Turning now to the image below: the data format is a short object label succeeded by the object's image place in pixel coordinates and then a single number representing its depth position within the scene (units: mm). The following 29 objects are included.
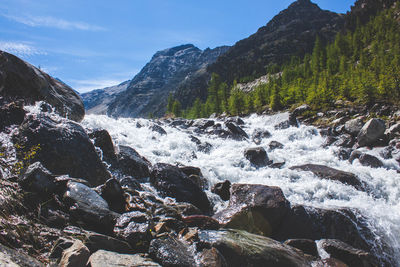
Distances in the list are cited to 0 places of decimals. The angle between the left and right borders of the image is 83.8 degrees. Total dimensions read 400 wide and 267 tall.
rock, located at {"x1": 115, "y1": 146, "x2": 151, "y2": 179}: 10445
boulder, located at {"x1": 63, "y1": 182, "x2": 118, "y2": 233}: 5051
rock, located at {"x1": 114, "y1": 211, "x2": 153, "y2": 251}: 4711
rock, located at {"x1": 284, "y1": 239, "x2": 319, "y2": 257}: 6566
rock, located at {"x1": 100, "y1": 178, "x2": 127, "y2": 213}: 6562
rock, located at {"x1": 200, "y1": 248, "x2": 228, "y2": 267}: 4359
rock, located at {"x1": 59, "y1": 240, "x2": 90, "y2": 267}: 3164
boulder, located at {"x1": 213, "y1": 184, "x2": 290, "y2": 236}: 7250
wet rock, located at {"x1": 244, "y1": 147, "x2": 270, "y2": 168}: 15055
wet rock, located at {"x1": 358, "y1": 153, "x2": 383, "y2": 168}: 13734
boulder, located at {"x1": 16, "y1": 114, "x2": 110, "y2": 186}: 7844
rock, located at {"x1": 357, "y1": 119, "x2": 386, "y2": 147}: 17719
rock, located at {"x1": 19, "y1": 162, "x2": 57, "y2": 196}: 4964
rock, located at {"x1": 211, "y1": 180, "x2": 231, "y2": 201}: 10195
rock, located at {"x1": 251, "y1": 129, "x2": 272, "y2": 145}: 24772
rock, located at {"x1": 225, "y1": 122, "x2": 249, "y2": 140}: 24336
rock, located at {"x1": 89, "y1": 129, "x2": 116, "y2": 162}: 10792
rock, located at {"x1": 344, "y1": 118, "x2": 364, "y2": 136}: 20422
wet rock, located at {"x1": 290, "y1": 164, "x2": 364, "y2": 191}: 10844
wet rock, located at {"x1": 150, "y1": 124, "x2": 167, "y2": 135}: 21572
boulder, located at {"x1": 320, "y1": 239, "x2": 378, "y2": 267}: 6250
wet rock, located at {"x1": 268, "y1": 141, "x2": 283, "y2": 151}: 19750
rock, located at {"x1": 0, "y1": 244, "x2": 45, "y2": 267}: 2232
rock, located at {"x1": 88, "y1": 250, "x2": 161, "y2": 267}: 3626
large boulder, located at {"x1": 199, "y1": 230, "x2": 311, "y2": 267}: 5062
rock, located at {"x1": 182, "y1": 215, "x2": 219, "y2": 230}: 6176
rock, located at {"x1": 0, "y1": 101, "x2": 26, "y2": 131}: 8930
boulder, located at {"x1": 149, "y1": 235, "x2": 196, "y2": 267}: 4204
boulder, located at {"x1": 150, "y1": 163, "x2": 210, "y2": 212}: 9023
